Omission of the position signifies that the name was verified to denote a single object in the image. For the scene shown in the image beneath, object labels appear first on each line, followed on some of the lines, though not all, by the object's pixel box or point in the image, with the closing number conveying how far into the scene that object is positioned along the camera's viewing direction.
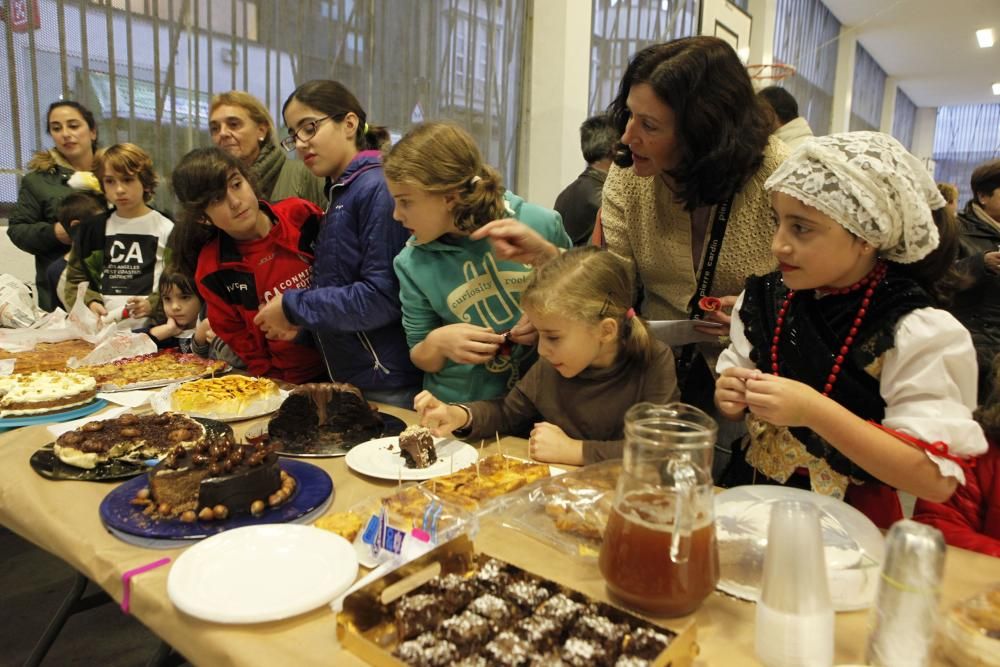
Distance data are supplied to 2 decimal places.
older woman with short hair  2.88
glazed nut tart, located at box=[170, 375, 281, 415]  1.86
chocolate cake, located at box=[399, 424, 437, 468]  1.45
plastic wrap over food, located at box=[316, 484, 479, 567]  1.06
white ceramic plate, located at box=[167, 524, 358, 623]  0.93
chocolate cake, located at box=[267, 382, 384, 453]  1.69
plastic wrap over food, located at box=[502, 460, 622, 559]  1.09
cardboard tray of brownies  0.78
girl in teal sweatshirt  1.78
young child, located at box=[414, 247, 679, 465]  1.53
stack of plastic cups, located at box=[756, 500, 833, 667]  0.75
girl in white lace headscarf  1.10
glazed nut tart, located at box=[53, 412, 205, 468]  1.48
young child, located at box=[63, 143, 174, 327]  3.14
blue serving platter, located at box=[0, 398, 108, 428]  1.84
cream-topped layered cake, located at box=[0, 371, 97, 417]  1.90
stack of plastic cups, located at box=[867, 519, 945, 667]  0.69
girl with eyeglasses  2.03
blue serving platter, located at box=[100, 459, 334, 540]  1.16
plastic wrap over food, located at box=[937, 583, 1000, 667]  0.73
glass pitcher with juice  0.84
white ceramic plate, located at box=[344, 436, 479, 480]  1.41
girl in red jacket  2.20
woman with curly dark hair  1.64
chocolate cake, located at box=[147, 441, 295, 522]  1.23
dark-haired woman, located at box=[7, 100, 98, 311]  3.46
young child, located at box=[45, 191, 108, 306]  3.42
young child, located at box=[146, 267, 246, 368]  2.82
